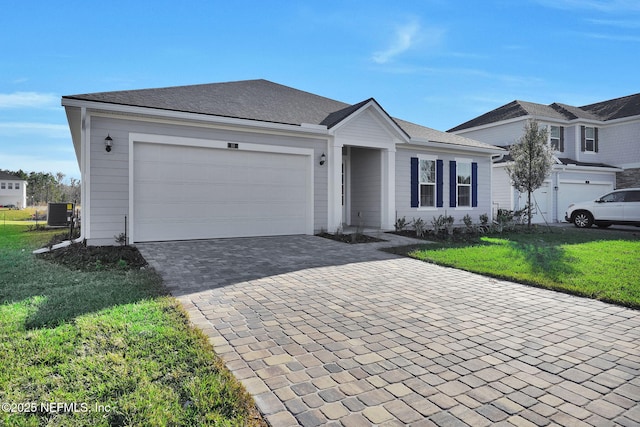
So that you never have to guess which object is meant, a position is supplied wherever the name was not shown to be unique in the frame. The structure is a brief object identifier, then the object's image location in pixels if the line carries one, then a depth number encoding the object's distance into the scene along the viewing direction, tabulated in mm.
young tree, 13711
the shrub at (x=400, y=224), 12594
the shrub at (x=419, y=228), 11698
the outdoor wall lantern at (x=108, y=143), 8641
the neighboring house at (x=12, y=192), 55031
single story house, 8852
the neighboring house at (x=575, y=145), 18719
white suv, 14495
